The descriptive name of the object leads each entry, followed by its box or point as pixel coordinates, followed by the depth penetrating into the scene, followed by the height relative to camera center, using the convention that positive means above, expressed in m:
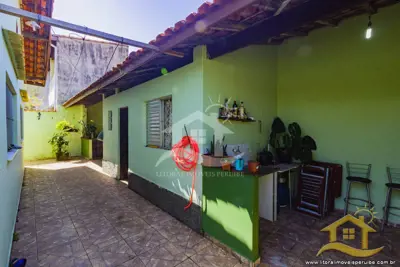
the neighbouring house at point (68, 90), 10.87 +2.29
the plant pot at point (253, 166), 2.86 -0.56
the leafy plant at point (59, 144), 10.59 -0.97
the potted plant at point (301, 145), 4.20 -0.37
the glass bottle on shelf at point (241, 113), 3.78 +0.28
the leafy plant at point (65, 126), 10.90 -0.03
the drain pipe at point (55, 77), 12.08 +3.04
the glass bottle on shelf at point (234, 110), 3.68 +0.33
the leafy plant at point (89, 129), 11.40 -0.16
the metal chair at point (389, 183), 3.53 -0.97
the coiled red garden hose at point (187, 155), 3.50 -0.52
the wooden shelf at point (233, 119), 3.55 +0.15
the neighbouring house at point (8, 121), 2.37 +0.07
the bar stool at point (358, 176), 3.76 -0.94
